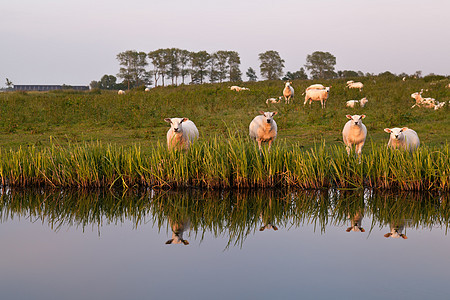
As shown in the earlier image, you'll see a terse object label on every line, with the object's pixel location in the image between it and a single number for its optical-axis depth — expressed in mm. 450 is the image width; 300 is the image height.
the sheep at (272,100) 29725
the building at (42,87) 101638
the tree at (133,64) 105938
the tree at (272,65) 98500
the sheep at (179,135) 12227
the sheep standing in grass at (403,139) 12400
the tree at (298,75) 98725
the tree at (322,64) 103562
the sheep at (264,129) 14680
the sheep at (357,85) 38531
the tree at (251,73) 110688
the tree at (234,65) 102000
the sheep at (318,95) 27656
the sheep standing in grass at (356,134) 13469
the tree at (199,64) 101812
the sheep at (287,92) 30672
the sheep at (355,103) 26136
